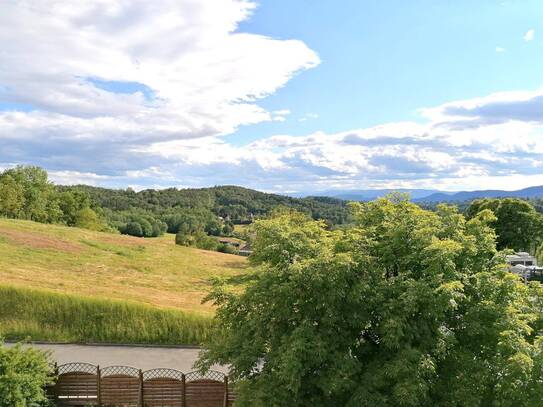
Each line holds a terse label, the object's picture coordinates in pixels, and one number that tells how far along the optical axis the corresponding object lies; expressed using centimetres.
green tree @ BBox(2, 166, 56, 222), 8106
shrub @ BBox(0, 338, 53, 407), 1588
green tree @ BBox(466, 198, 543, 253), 6272
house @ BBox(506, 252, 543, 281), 6156
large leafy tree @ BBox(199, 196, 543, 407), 1052
